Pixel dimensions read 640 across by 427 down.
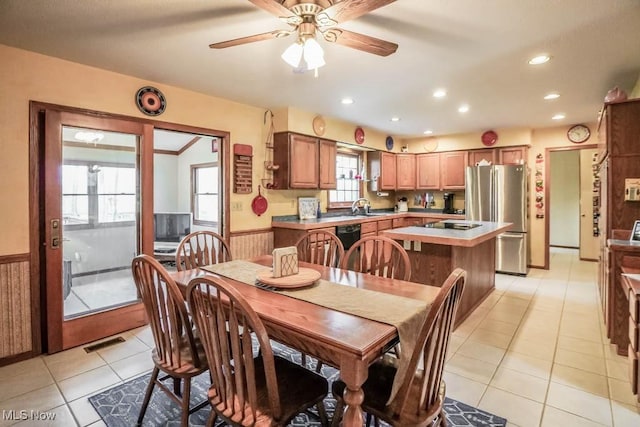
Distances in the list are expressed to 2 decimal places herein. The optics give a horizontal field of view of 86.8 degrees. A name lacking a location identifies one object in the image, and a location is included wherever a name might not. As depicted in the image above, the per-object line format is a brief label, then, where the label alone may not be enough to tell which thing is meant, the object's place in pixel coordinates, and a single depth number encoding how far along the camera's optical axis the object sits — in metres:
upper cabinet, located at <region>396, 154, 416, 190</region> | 6.52
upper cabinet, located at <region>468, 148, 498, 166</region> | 5.73
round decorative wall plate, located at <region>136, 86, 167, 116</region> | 3.17
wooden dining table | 1.19
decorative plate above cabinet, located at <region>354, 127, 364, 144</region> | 5.42
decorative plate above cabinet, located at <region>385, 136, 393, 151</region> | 6.30
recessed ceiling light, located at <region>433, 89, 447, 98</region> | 3.53
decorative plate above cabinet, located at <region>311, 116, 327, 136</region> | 4.61
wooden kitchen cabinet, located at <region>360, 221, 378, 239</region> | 5.02
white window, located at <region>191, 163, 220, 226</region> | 6.04
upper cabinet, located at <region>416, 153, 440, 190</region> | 6.28
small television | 5.85
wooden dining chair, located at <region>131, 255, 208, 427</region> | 1.60
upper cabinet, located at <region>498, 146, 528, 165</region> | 5.46
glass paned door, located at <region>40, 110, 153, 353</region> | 2.69
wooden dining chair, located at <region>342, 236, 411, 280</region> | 2.29
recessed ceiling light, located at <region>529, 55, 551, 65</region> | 2.66
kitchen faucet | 5.68
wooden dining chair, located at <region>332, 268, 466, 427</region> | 1.18
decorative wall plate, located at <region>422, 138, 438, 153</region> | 6.37
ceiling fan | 1.60
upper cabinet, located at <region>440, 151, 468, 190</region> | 6.02
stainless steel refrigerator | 5.15
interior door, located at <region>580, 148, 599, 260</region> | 6.26
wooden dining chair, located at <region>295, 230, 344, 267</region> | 2.70
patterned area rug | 1.88
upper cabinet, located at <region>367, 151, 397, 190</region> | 6.12
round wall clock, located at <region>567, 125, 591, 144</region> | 5.18
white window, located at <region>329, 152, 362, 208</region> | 5.69
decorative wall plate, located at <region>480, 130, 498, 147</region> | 5.70
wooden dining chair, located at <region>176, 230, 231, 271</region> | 2.52
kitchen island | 3.13
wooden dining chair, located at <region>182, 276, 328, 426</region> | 1.18
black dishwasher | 4.60
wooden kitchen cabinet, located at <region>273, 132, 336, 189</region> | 4.24
